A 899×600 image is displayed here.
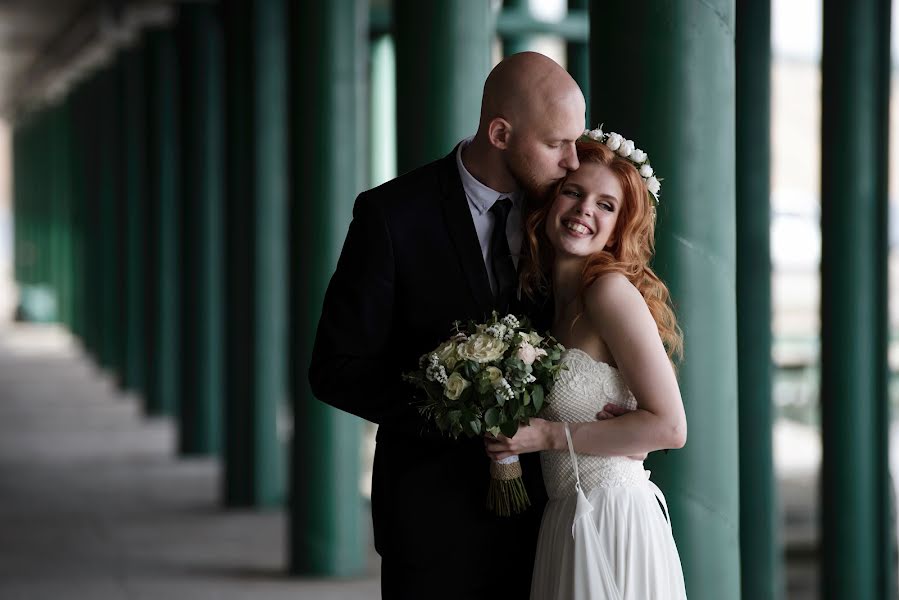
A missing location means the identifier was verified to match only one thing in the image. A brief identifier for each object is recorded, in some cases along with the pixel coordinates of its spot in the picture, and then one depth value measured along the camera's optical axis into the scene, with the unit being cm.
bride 755
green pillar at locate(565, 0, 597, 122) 2328
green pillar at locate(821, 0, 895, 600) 1571
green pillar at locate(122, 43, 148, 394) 3825
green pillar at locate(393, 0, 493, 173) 1423
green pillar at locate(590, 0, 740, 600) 948
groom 771
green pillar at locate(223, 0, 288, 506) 2156
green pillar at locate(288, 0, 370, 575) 1733
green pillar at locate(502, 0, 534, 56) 2391
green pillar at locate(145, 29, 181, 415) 3231
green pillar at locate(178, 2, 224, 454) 2612
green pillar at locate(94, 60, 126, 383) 4228
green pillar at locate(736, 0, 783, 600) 1606
